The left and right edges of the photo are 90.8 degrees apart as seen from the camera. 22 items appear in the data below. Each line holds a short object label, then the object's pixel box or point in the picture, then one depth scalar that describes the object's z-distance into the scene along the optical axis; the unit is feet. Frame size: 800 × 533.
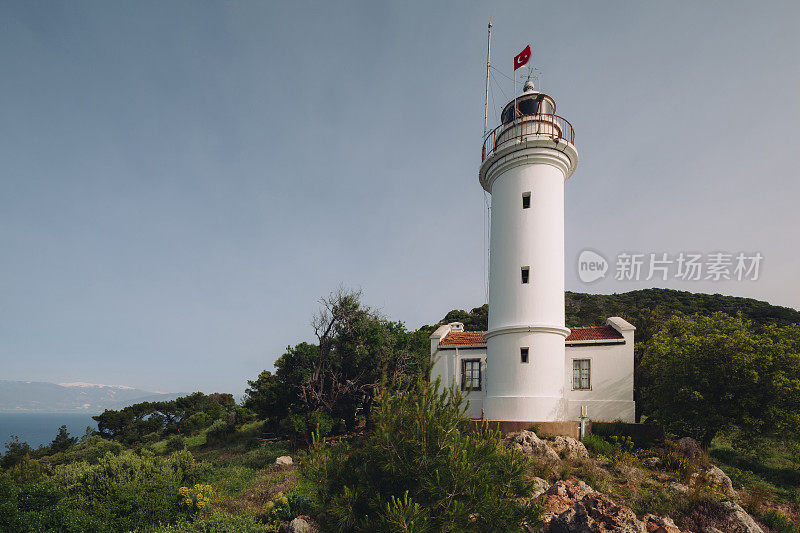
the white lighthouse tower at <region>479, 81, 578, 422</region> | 49.55
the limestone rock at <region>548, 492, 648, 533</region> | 23.17
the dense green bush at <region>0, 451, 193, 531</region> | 28.17
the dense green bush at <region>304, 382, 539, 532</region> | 17.99
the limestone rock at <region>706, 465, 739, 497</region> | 35.04
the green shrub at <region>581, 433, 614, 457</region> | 43.78
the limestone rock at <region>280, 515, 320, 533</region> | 27.43
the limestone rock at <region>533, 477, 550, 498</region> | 30.65
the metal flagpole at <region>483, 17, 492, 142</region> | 63.05
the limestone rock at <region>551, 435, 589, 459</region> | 42.27
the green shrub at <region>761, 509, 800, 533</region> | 28.73
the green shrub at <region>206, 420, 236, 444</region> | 75.36
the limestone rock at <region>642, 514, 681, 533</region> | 23.66
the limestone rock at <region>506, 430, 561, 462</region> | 40.09
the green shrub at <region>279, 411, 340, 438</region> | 54.34
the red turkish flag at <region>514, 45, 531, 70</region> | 56.70
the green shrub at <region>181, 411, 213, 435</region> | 92.68
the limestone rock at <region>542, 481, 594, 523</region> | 26.16
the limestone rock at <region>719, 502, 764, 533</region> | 25.73
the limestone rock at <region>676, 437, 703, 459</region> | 42.01
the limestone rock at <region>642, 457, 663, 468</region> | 40.22
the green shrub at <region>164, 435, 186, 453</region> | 68.78
